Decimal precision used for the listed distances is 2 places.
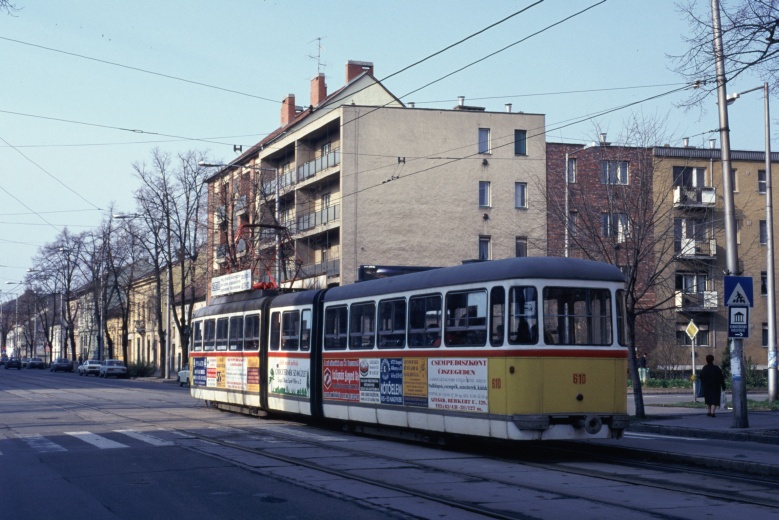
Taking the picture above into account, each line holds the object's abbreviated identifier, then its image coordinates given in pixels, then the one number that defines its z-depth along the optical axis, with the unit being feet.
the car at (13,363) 335.47
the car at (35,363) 340.18
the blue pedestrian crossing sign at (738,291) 62.64
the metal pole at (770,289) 94.63
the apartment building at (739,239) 161.17
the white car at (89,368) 238.48
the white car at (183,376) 168.69
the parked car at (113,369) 224.53
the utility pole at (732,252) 63.21
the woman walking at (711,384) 76.33
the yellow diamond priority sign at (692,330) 107.45
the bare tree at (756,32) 52.31
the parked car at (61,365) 282.36
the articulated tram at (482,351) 46.68
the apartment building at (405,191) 159.43
